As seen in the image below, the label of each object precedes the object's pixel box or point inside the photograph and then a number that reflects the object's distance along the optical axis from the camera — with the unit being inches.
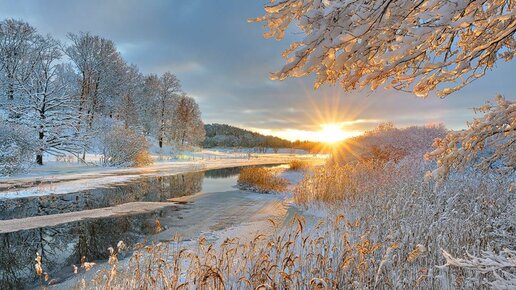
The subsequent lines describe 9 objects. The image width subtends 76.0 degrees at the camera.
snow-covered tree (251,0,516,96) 88.2
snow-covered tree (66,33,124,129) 1411.2
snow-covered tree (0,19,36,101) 1272.1
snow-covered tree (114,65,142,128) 1589.6
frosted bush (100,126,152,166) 1048.8
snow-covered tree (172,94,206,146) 1839.3
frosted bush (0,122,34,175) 715.4
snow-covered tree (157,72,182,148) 1760.6
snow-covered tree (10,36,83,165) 947.3
